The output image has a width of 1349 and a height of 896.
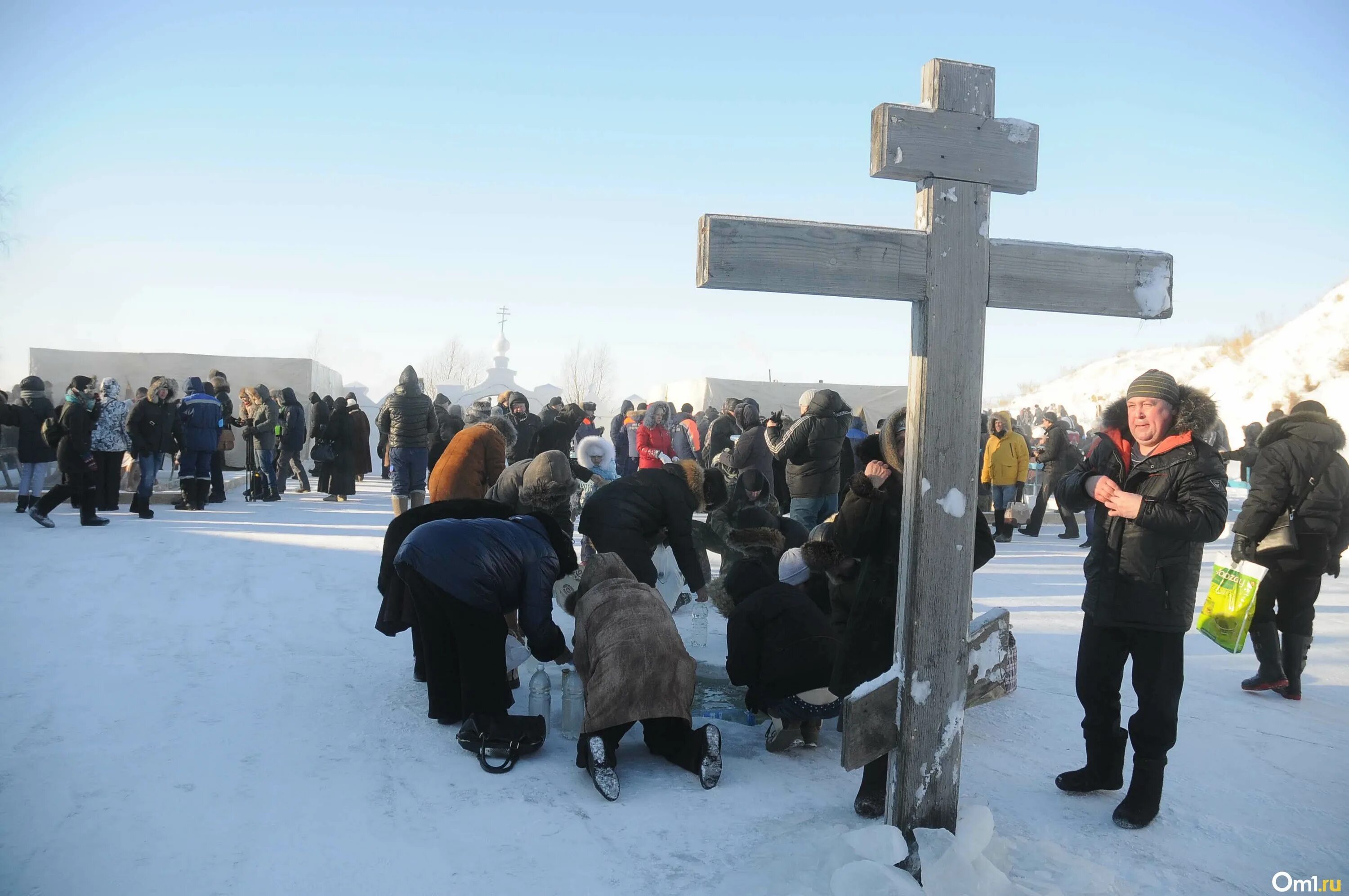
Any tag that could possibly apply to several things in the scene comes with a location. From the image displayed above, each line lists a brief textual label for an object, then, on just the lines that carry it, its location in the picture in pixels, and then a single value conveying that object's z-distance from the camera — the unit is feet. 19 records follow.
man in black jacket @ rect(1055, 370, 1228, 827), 11.59
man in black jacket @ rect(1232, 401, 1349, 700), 17.08
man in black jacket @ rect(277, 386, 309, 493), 44.75
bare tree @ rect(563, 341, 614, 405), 147.19
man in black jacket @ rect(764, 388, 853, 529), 27.37
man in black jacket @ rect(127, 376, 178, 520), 35.27
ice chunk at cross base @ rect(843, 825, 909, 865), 9.99
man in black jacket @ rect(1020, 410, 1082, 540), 38.88
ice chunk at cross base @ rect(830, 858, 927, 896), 9.39
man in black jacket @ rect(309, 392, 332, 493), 43.80
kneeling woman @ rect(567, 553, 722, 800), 13.11
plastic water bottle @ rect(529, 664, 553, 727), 15.28
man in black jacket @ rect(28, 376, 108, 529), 32.17
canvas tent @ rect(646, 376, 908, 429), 80.23
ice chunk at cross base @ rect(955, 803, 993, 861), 10.18
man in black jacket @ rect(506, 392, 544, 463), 34.99
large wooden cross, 10.04
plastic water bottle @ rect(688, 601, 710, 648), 20.06
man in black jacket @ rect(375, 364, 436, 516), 32.53
